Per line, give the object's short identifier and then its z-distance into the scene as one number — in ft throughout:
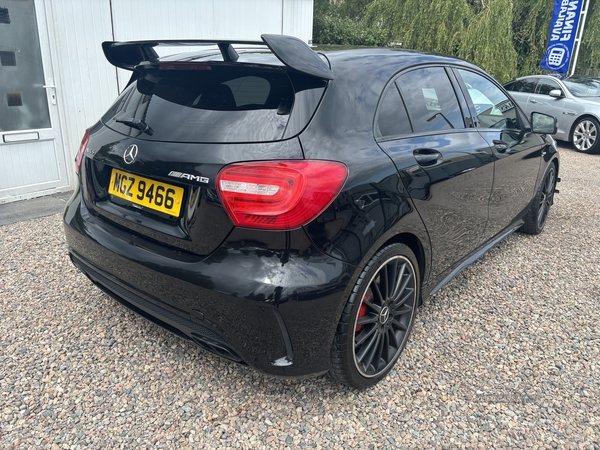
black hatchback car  6.05
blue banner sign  43.01
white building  16.08
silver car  31.14
